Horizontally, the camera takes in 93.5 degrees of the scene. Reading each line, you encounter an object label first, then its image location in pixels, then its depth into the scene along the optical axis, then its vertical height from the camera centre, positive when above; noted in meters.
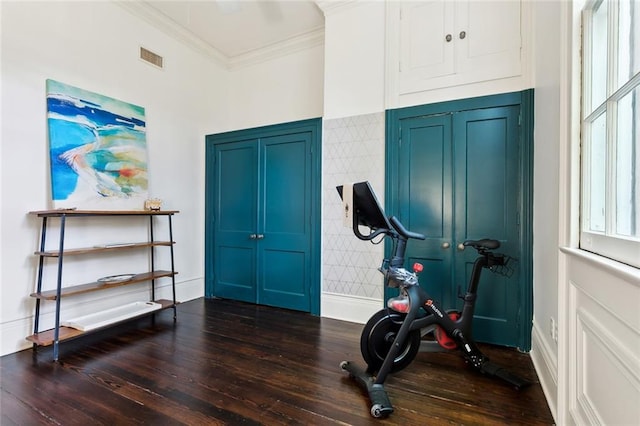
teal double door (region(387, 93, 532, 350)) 2.61 +0.14
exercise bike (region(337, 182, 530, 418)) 1.94 -0.79
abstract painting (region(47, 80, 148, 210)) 2.76 +0.61
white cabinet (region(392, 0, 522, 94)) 2.67 +1.59
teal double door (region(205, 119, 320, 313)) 3.57 -0.07
